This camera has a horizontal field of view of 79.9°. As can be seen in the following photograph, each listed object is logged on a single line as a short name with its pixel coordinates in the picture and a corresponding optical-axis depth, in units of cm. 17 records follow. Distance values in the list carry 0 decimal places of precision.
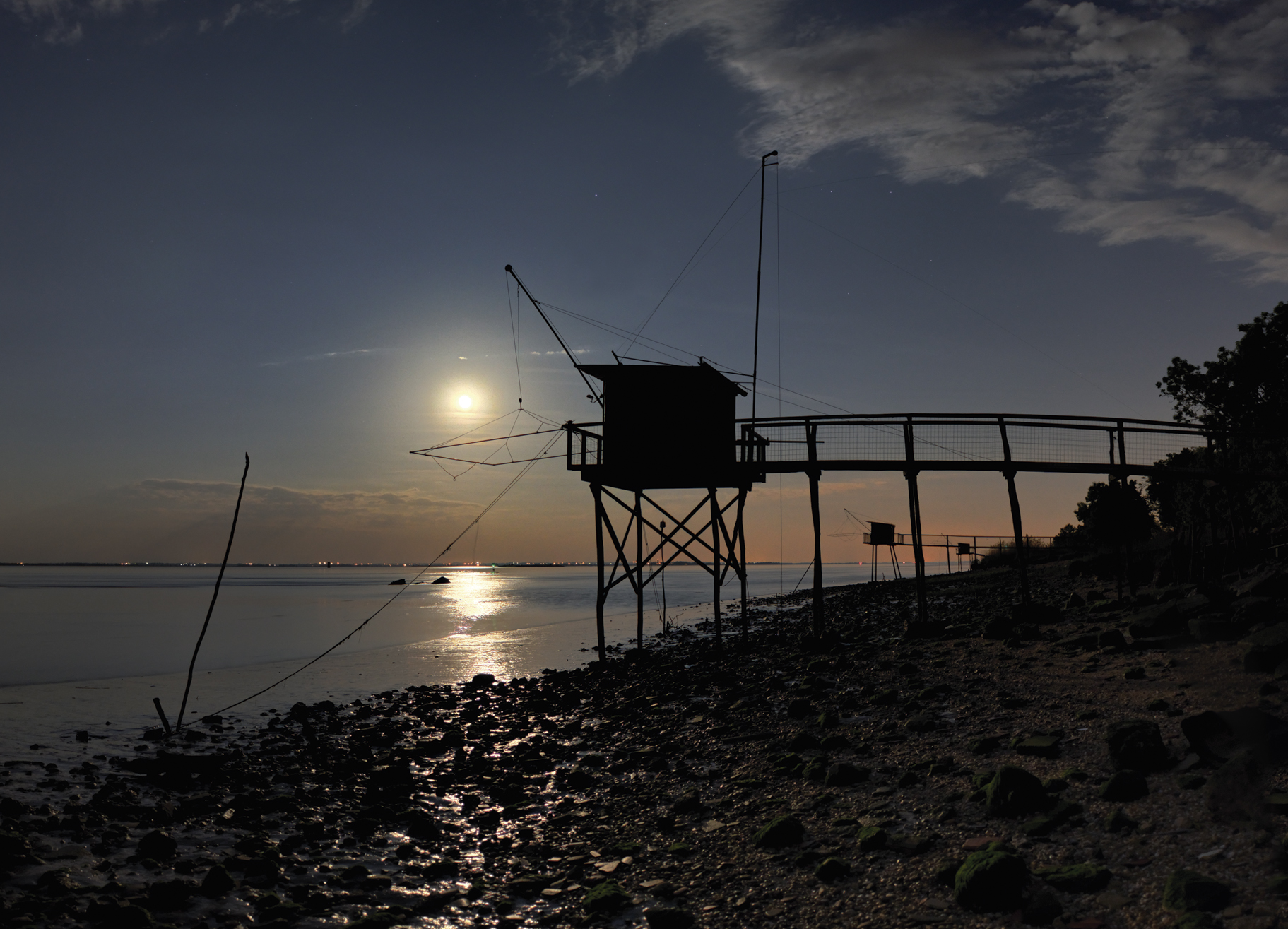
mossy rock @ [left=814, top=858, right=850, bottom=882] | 788
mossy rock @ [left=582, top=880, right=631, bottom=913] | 795
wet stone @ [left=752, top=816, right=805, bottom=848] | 884
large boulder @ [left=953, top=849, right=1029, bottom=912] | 675
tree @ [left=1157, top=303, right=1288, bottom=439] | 3831
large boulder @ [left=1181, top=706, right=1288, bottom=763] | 784
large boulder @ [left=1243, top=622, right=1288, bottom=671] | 1040
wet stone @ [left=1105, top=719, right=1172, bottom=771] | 847
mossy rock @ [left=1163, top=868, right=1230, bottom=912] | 607
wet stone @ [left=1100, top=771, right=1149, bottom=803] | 797
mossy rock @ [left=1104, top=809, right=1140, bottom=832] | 749
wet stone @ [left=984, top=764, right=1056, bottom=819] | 819
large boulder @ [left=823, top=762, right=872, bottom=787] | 1012
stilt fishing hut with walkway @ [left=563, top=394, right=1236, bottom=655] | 2175
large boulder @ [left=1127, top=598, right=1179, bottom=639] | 1359
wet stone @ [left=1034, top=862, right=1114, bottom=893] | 673
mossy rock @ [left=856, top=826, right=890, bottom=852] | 827
